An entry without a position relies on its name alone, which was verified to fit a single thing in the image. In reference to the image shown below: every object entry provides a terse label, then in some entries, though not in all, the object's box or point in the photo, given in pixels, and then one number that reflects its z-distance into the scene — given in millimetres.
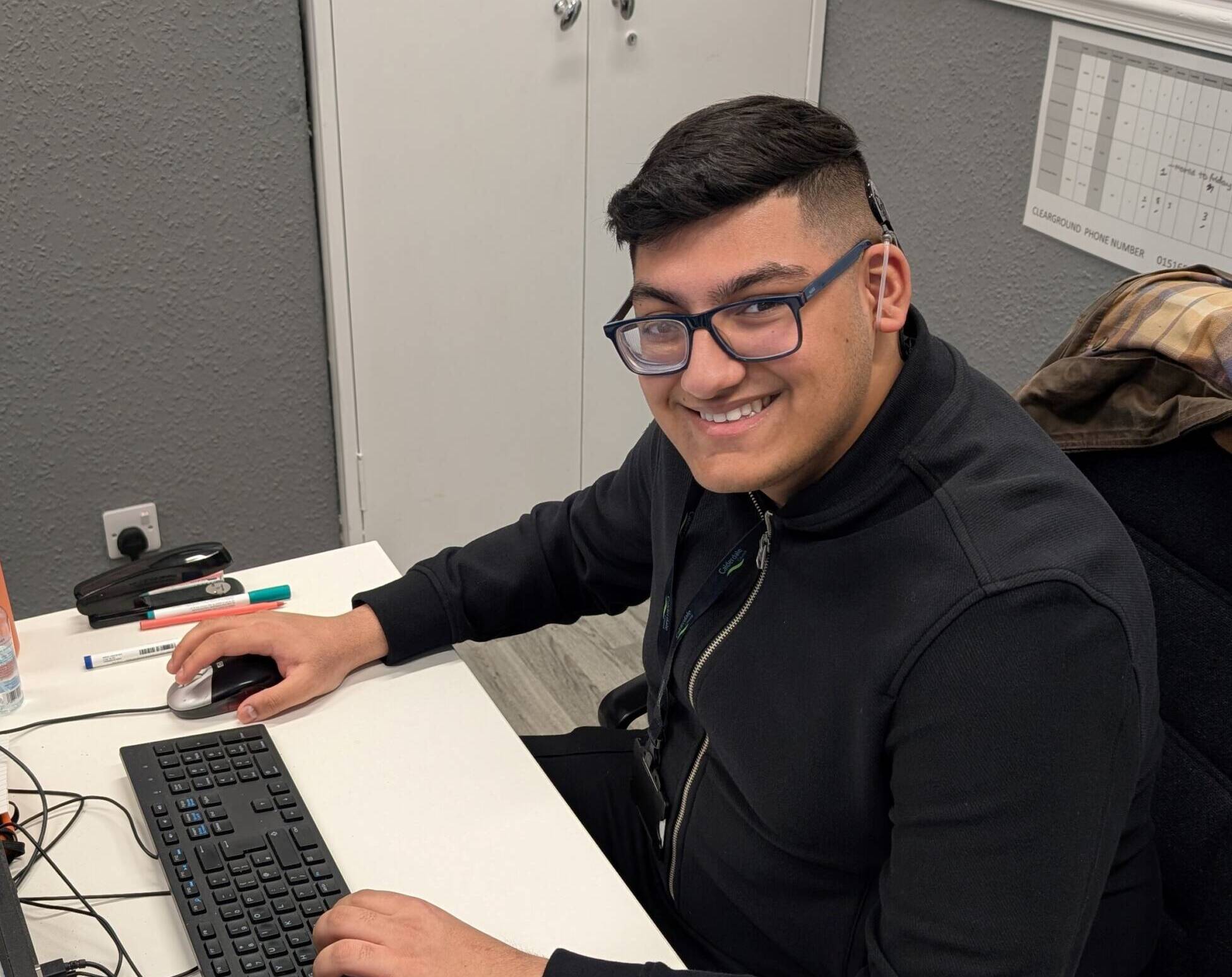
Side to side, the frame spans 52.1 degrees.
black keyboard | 917
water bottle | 1141
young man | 834
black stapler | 1292
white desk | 954
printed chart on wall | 1747
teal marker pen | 1306
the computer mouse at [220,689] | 1163
